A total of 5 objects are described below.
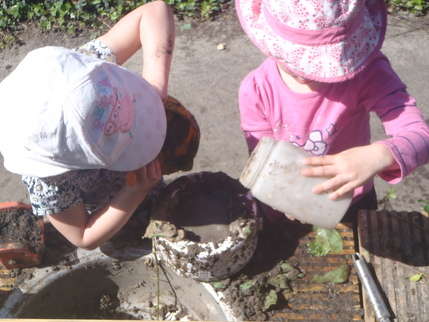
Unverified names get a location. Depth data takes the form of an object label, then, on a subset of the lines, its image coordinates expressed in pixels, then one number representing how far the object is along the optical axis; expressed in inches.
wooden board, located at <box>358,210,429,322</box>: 64.3
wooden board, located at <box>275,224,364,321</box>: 66.7
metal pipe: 62.5
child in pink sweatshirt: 55.2
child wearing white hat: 50.3
